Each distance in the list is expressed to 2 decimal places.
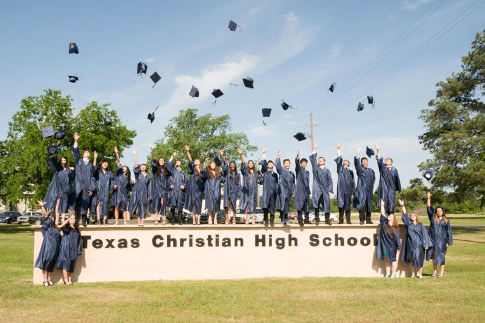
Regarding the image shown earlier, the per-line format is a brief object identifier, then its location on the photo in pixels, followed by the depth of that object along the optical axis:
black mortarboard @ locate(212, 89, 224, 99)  12.02
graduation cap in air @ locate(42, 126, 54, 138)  10.35
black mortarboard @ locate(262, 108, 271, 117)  11.95
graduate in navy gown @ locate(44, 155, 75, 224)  9.80
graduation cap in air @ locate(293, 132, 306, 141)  11.55
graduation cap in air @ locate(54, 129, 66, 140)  10.23
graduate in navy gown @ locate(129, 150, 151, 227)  11.13
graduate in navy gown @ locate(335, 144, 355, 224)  10.98
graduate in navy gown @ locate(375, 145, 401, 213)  10.63
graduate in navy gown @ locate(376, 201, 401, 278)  10.15
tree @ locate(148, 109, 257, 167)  41.31
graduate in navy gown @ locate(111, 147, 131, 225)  11.33
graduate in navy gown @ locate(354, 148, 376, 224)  10.88
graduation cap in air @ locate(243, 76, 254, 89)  11.65
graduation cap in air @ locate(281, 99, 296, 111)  11.59
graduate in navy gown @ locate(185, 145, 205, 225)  11.36
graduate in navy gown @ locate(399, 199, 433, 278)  10.16
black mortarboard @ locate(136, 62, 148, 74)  11.12
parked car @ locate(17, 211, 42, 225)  41.36
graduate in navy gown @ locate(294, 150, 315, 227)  10.73
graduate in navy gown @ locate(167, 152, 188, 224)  11.34
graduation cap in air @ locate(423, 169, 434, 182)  10.85
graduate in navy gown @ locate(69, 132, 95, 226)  10.23
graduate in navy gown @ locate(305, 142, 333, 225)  10.88
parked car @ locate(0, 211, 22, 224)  42.38
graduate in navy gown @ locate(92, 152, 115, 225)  10.97
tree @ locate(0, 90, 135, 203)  25.56
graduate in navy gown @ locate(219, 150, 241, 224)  11.48
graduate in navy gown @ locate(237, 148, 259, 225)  11.46
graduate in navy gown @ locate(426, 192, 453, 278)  10.12
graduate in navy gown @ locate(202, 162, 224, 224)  11.42
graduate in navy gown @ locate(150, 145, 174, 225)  11.28
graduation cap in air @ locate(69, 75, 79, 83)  11.70
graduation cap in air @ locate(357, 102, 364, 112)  12.17
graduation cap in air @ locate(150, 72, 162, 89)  11.82
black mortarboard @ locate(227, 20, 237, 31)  11.33
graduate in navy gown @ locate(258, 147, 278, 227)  10.89
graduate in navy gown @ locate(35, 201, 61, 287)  8.99
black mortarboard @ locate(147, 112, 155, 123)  11.70
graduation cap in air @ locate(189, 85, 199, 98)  11.92
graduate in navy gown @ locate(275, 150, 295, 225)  10.88
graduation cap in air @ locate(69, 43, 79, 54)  11.66
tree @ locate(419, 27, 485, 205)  22.27
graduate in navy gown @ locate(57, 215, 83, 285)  9.22
